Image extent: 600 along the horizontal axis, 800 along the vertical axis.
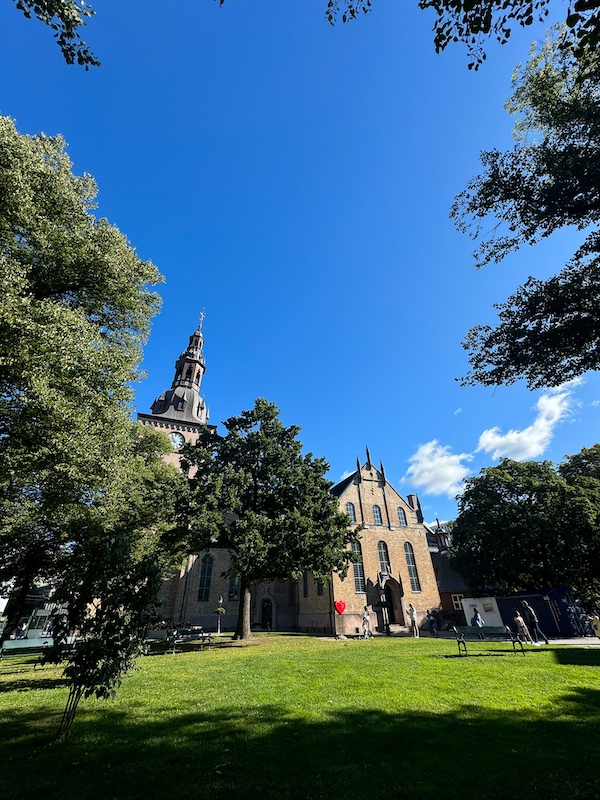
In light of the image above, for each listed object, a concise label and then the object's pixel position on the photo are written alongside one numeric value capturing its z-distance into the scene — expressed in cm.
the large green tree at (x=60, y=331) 1065
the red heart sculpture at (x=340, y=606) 3086
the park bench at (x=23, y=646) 2256
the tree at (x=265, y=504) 1997
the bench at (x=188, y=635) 1942
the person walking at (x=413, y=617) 2593
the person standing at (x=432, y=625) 2711
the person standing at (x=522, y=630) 1784
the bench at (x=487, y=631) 1560
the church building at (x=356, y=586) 3341
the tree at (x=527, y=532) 2789
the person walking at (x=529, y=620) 2322
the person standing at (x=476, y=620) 2309
